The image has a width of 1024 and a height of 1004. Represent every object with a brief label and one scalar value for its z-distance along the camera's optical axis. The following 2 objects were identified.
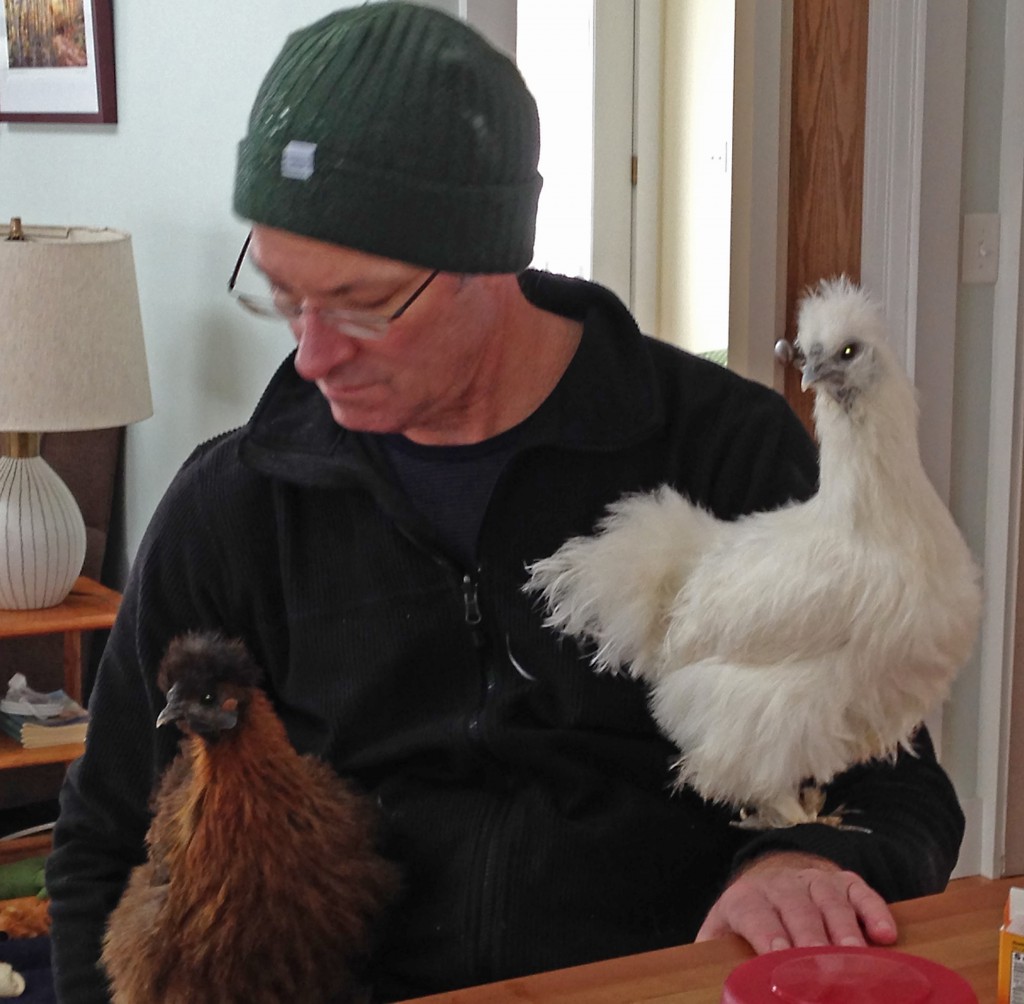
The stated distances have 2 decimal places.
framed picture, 2.88
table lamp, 2.41
